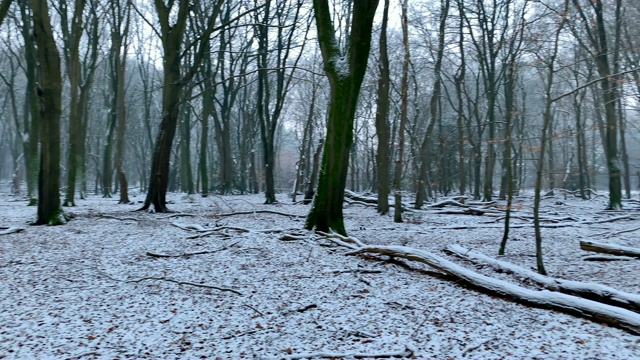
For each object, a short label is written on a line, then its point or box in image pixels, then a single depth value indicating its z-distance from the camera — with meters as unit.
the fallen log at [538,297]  4.55
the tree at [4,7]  10.18
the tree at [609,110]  16.61
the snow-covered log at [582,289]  4.87
